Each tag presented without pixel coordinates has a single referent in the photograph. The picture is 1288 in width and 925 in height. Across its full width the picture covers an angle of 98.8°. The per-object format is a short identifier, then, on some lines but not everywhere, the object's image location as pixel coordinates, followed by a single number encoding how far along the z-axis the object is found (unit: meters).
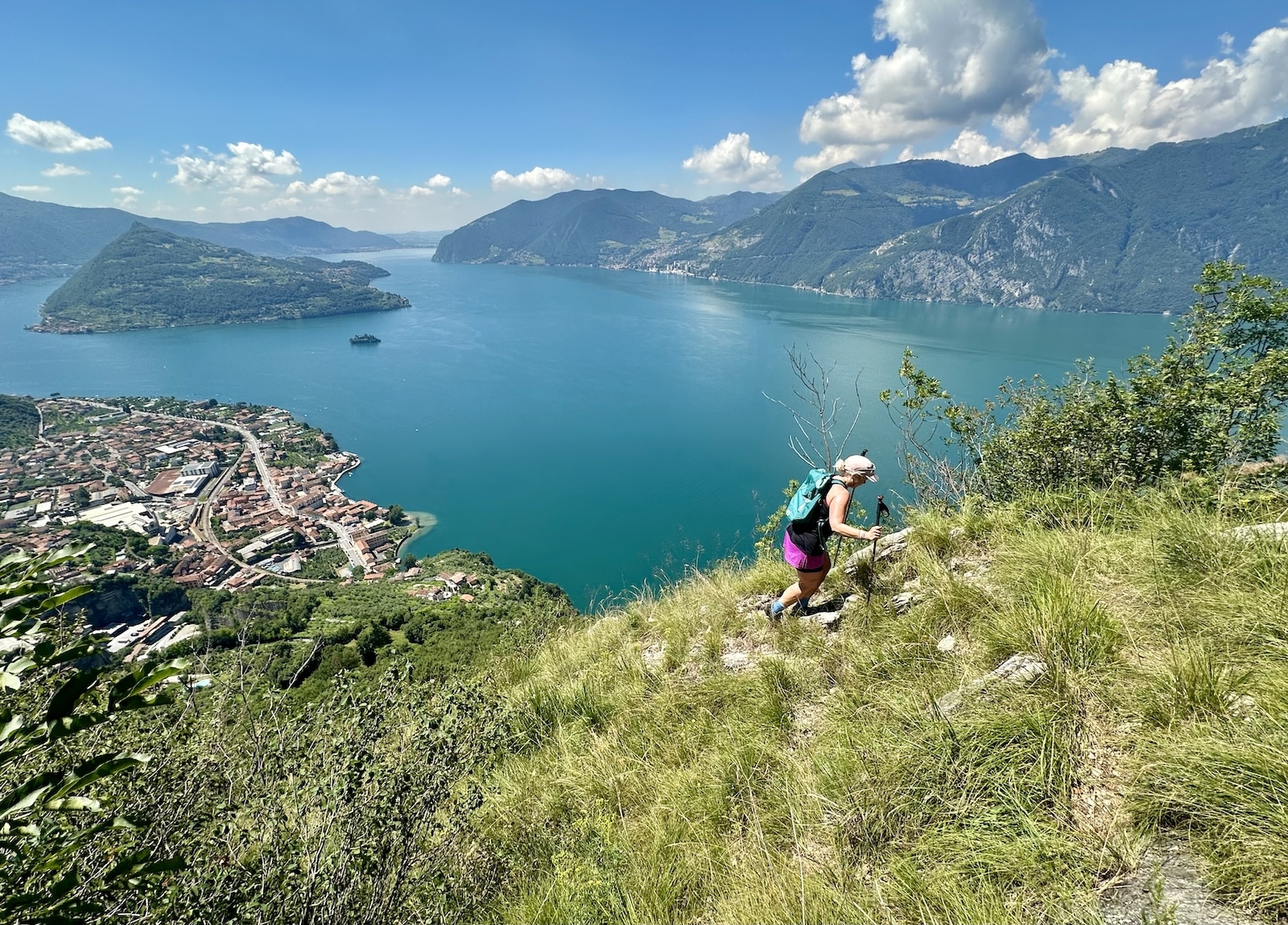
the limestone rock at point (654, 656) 4.49
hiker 3.95
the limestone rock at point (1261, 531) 2.94
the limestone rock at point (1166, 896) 1.65
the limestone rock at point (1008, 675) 2.57
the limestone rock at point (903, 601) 3.88
